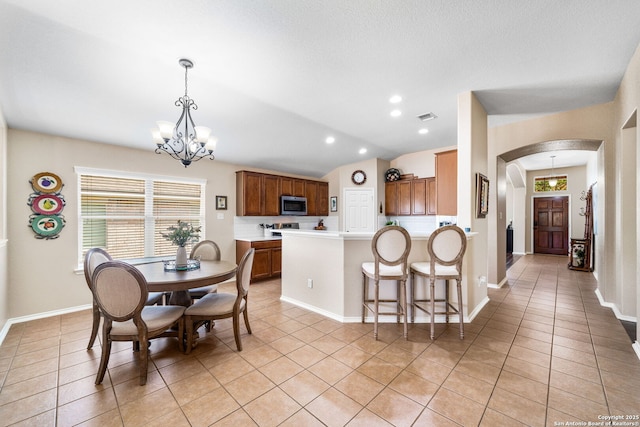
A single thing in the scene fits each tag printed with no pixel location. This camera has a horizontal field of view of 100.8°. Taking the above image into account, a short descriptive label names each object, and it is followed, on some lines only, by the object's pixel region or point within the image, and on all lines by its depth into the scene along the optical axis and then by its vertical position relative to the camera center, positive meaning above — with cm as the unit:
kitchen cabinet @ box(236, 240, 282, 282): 510 -82
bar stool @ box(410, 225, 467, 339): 266 -41
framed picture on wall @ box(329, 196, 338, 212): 665 +32
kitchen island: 314 -76
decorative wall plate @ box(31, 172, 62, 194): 332 +43
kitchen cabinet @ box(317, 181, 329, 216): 659 +42
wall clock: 630 +92
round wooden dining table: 224 -55
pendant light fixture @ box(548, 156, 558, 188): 833 +111
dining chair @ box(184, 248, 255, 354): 243 -87
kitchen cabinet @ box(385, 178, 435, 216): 571 +42
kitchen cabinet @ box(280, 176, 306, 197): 586 +67
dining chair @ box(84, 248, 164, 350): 239 -46
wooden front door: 823 -31
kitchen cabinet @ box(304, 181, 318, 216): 634 +47
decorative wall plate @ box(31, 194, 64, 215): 333 +15
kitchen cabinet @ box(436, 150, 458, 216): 410 +52
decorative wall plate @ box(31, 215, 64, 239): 334 -11
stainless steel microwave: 580 +24
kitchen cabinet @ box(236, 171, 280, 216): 528 +45
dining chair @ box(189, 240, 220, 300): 341 -47
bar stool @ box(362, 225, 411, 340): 267 -41
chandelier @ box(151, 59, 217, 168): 244 +78
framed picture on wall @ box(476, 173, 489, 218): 338 +27
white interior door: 628 +14
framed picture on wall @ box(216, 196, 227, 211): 510 +25
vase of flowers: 275 -24
